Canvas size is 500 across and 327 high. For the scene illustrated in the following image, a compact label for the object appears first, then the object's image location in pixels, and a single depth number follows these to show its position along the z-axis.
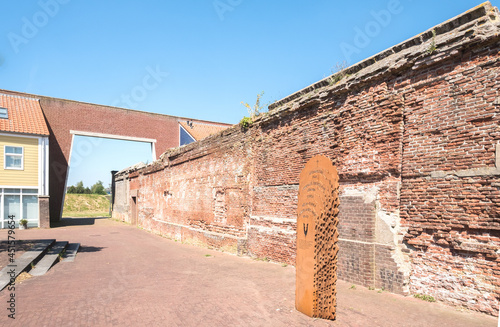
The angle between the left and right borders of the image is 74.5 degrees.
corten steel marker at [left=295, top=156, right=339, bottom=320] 4.88
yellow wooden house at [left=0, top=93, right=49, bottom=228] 20.14
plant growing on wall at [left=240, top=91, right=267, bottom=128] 10.83
